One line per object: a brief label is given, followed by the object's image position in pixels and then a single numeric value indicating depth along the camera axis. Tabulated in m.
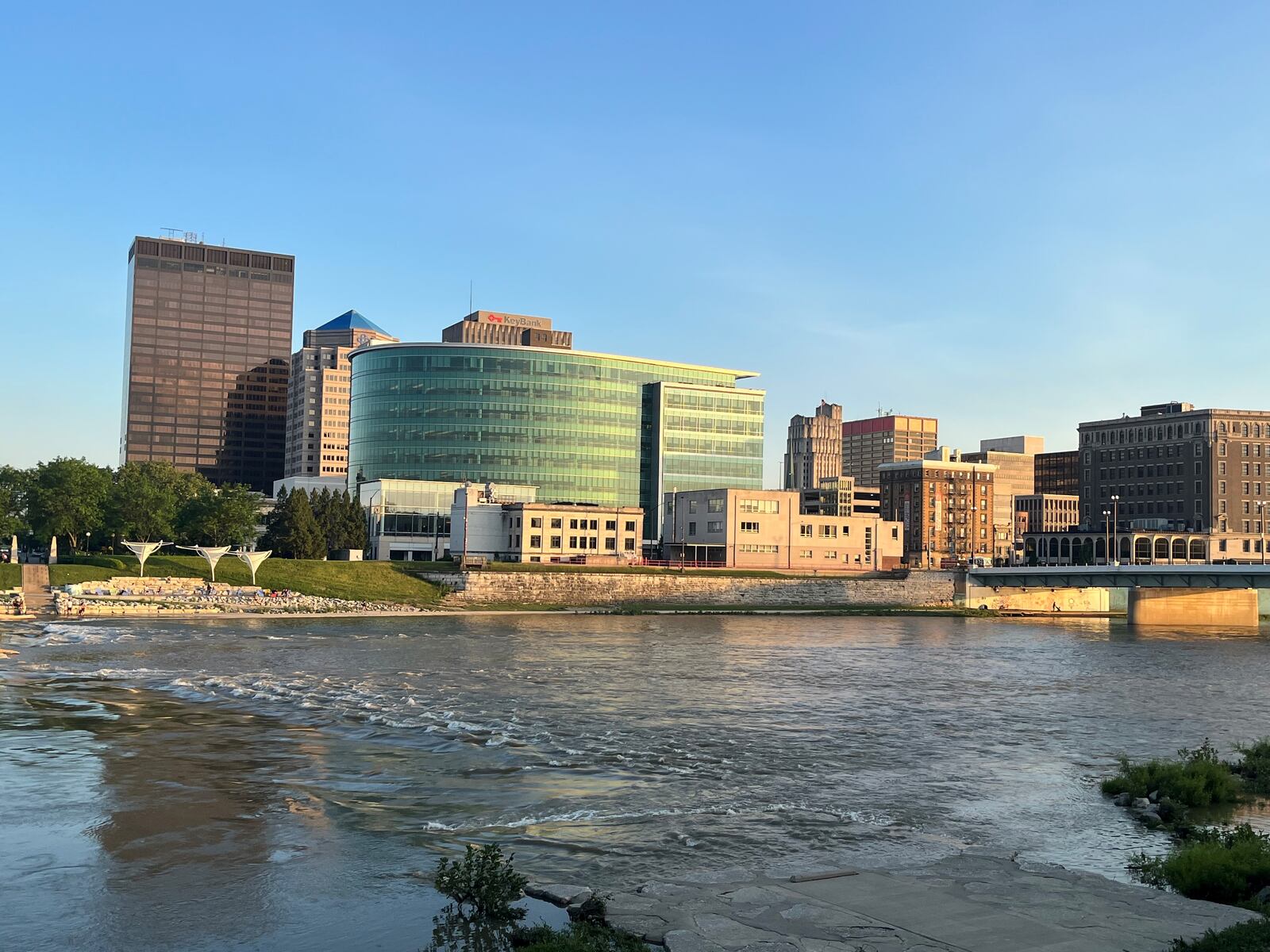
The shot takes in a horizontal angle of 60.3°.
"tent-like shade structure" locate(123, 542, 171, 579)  116.89
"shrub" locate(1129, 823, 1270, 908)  21.55
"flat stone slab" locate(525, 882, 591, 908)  21.56
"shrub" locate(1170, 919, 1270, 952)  16.59
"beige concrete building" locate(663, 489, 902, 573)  169.88
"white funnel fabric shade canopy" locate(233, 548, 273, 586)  123.25
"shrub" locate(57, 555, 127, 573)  122.22
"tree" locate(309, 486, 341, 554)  153.12
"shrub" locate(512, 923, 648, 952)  17.67
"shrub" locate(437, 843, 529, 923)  20.61
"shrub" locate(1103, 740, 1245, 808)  31.66
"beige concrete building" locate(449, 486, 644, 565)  154.50
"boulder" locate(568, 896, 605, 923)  20.36
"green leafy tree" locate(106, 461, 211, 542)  136.62
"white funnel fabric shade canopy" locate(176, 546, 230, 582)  119.06
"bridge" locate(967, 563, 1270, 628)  132.25
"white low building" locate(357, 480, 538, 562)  179.25
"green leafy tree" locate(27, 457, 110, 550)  135.38
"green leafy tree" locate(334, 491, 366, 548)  155.50
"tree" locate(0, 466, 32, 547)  132.00
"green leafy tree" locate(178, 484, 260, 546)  139.25
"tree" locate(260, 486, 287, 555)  143.25
